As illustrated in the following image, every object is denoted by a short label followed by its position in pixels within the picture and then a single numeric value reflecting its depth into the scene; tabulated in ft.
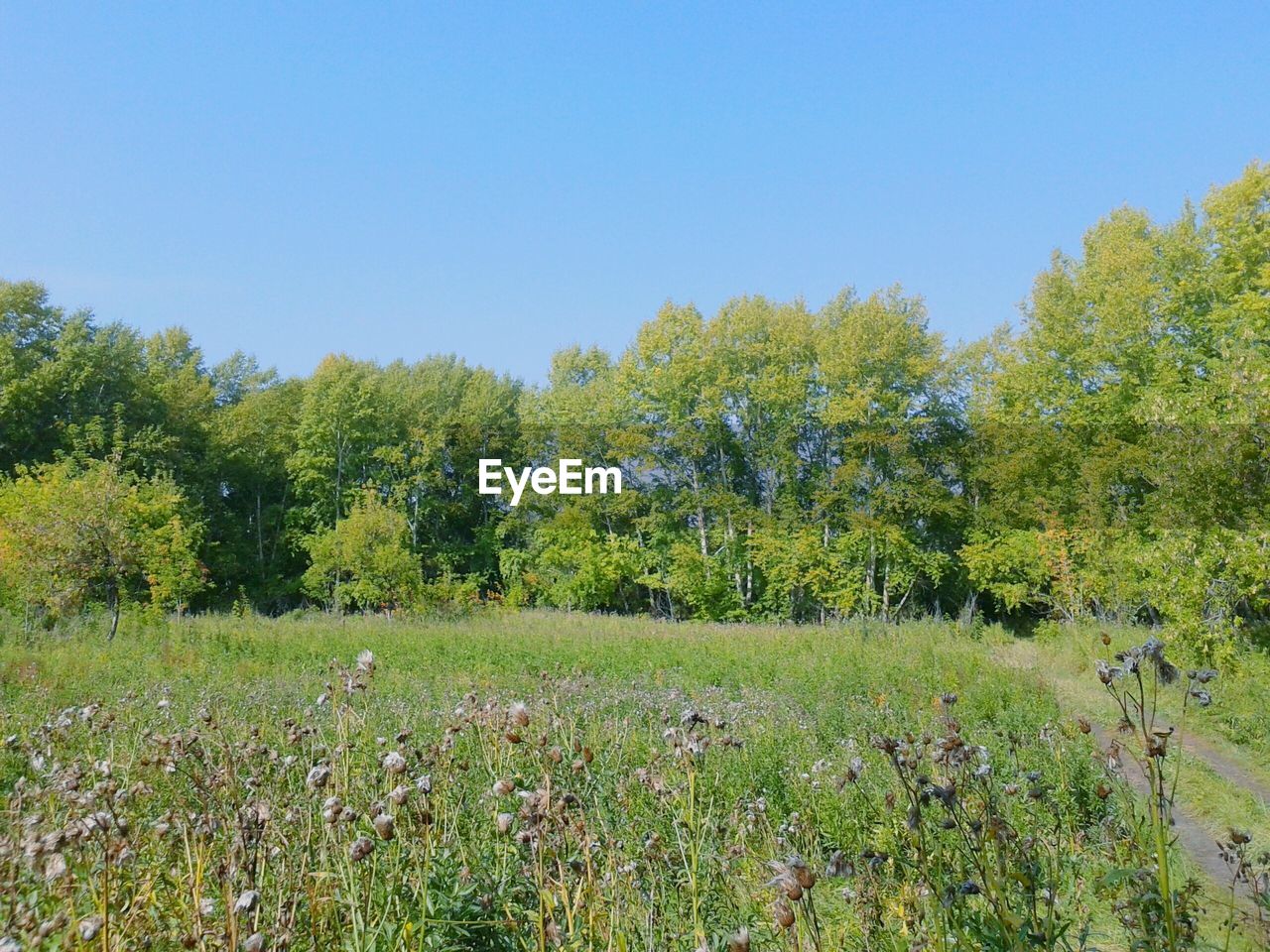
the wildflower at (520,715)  7.54
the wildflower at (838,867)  6.50
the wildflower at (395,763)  6.91
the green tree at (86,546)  50.24
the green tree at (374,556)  81.10
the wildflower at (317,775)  6.93
